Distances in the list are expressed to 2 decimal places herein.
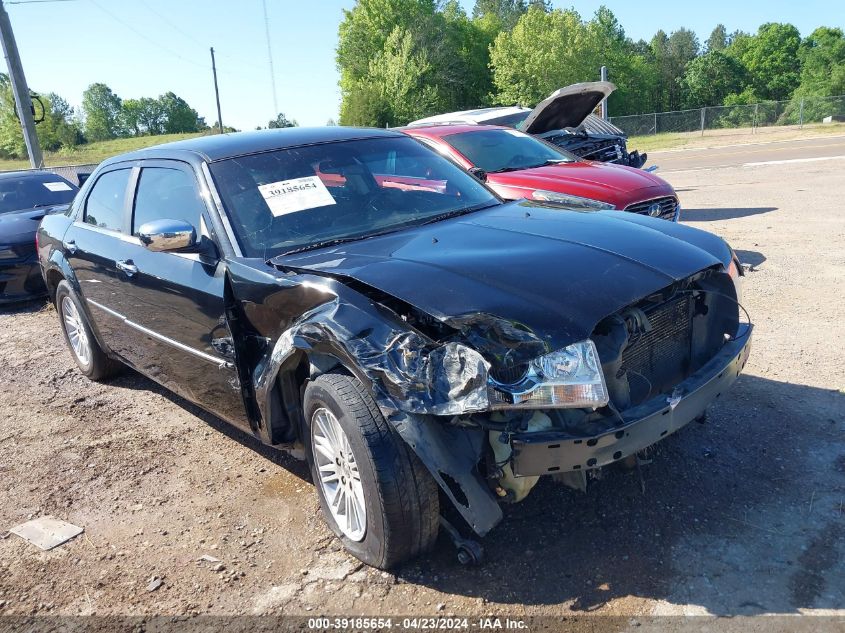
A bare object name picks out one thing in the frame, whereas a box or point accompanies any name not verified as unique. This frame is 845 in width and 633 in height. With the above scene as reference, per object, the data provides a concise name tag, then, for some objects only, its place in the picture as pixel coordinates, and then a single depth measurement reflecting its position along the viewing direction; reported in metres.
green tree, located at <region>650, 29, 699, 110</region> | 79.19
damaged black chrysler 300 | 2.46
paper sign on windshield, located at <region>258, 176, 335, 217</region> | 3.52
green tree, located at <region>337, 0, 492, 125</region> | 53.97
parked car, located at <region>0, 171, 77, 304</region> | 8.17
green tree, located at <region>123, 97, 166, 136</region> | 110.06
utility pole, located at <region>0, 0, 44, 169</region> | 14.52
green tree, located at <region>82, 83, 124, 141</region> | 100.81
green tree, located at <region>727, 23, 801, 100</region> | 73.31
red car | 6.73
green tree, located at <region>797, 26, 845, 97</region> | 59.75
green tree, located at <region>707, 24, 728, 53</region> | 99.62
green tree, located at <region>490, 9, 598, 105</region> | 55.69
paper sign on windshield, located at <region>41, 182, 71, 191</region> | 9.79
